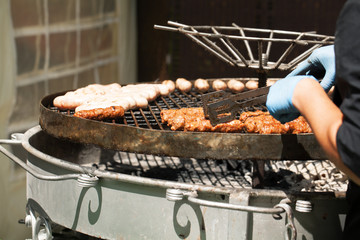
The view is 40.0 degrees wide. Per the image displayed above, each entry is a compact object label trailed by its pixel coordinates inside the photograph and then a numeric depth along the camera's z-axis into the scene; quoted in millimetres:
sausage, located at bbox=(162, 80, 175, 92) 3725
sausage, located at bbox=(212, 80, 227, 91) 3848
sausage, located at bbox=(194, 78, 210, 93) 3796
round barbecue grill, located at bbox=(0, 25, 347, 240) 2262
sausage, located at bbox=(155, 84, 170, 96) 3631
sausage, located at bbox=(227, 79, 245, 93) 3785
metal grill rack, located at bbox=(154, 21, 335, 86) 2806
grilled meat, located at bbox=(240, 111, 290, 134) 2568
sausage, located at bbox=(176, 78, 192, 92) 3807
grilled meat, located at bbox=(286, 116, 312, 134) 2686
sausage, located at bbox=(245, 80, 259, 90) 3827
